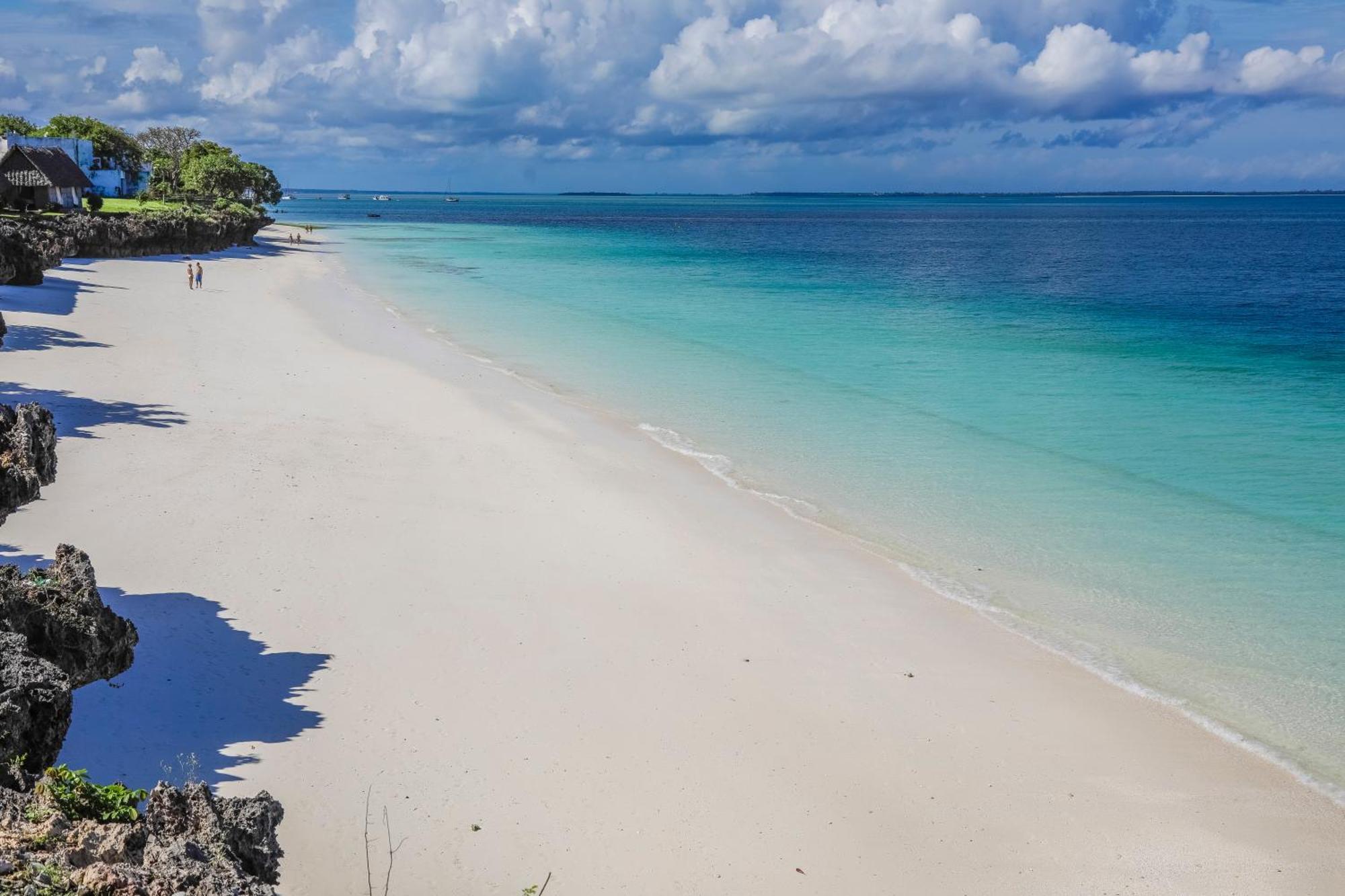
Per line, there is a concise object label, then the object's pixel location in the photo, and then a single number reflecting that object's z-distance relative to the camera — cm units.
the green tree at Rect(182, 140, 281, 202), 9344
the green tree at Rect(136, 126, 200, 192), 11075
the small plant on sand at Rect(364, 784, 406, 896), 736
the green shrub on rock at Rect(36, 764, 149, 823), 651
